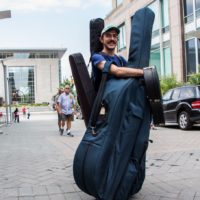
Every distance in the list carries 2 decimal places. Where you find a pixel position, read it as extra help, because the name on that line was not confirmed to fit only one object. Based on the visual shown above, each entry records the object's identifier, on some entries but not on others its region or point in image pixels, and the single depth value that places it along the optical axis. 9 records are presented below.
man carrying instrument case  2.64
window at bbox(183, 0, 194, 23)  19.47
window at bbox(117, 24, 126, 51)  28.65
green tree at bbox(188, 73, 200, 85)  13.44
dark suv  9.58
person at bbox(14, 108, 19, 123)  21.42
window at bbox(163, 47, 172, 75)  21.79
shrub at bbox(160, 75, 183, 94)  16.27
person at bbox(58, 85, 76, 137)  9.42
